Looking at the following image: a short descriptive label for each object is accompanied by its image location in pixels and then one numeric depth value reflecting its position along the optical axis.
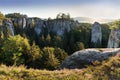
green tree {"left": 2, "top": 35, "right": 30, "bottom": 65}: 35.08
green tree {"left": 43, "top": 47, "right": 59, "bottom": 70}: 33.76
